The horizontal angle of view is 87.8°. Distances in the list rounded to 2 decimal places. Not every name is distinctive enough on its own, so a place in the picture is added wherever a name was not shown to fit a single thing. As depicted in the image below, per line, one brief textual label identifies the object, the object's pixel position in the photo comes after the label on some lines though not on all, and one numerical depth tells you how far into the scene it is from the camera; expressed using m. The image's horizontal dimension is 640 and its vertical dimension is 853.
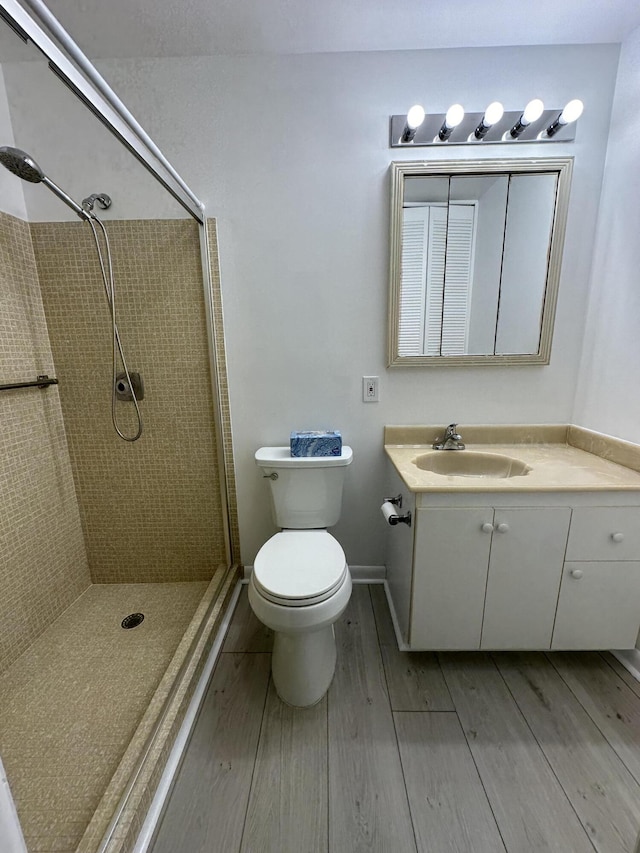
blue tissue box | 1.45
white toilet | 1.05
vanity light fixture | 1.27
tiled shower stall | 1.20
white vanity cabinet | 1.15
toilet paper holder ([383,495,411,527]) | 1.24
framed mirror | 1.40
